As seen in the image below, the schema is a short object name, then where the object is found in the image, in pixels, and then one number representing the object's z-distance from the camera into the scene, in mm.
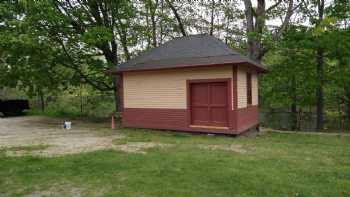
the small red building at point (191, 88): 9047
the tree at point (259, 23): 13827
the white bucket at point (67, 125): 10953
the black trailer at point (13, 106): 16034
